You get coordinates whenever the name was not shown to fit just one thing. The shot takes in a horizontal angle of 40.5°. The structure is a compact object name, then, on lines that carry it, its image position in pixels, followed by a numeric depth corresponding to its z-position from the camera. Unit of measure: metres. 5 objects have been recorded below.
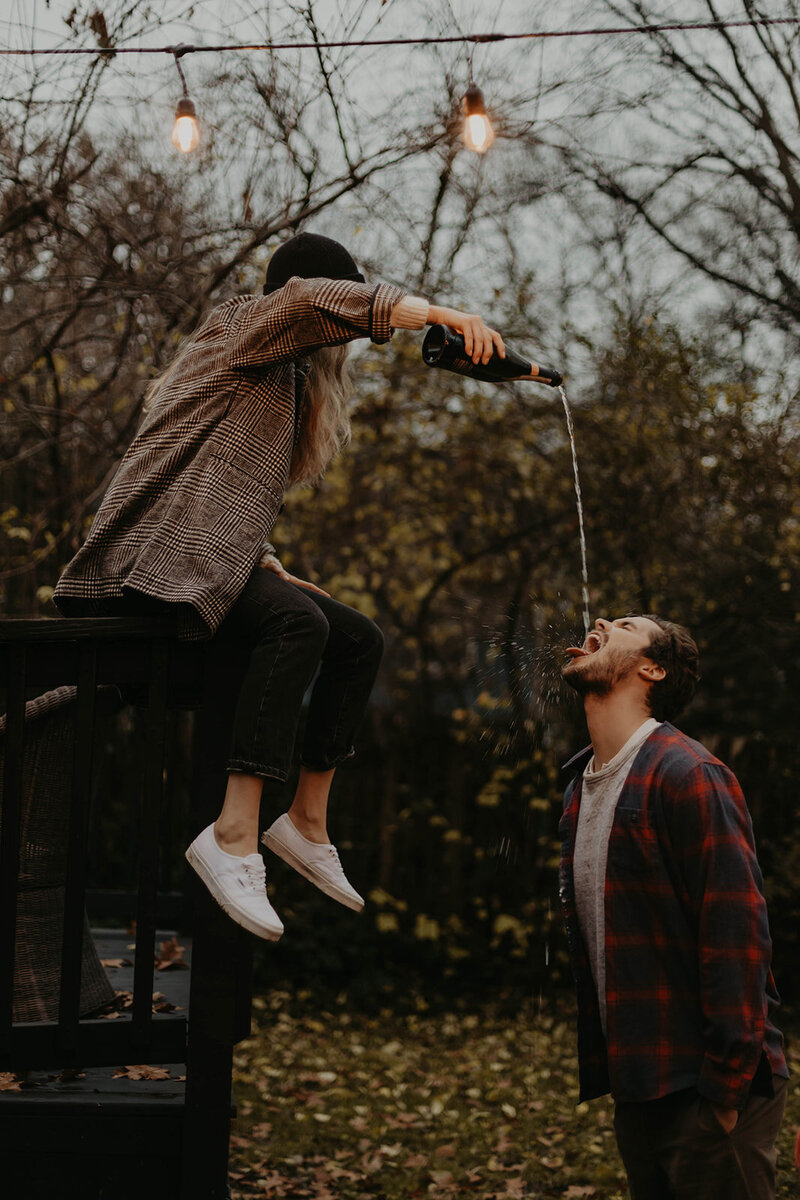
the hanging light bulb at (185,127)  4.21
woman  2.52
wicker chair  2.95
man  2.26
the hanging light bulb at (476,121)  4.19
